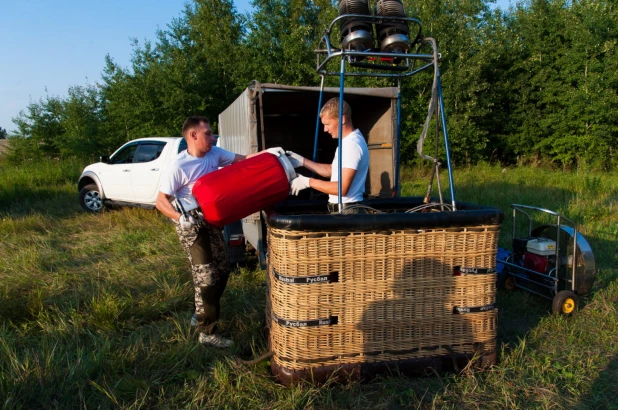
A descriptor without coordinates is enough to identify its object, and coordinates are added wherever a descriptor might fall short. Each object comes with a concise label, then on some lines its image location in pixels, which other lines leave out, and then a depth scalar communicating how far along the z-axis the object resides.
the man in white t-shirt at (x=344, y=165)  3.25
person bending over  3.35
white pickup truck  8.74
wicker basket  2.78
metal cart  4.22
